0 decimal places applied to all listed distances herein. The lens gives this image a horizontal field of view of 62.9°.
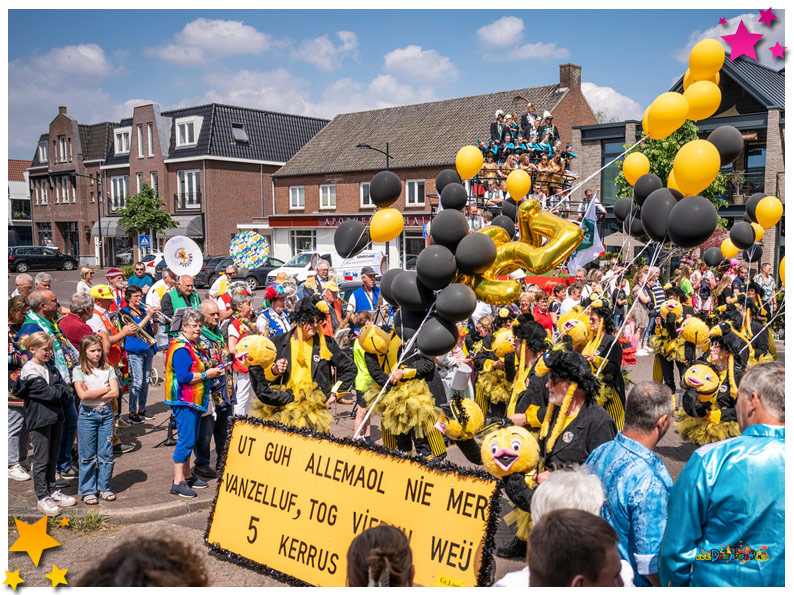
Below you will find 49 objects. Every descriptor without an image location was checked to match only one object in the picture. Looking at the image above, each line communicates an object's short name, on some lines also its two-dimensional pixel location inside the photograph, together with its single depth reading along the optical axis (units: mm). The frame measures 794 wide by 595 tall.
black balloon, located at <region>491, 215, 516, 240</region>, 5812
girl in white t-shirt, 5695
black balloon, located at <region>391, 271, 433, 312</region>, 4802
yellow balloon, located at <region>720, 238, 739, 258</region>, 8344
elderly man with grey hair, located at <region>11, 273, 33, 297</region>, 8367
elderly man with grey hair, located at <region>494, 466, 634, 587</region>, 2619
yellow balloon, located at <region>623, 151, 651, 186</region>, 6945
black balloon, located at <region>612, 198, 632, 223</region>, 7673
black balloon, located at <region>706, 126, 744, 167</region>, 5848
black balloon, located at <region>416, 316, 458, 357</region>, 4656
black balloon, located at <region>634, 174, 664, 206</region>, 6211
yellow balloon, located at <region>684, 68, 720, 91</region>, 5613
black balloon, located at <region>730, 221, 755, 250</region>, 7332
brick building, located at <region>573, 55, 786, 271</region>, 23891
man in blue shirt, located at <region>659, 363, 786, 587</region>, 2521
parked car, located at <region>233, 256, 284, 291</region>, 28942
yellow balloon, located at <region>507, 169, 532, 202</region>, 6590
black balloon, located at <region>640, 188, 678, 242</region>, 5121
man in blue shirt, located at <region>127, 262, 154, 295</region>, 11180
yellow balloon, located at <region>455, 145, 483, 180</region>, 6449
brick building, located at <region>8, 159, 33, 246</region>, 55844
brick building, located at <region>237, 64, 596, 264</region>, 32688
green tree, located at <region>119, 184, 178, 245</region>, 36625
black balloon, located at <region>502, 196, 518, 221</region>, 7191
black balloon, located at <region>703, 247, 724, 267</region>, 9398
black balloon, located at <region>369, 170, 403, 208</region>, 5332
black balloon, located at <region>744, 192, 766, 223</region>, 7672
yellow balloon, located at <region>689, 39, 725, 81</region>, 5336
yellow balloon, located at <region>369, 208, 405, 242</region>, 5320
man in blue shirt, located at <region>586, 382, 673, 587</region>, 2949
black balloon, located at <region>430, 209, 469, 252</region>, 4680
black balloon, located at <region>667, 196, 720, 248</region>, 4566
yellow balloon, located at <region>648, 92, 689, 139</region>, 5406
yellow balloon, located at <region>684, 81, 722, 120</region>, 5445
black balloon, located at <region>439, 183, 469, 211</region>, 5621
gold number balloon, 4770
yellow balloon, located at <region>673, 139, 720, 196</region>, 4992
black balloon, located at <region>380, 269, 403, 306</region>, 5113
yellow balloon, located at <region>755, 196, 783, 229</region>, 7133
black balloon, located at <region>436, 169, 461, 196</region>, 6207
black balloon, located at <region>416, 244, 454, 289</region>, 4559
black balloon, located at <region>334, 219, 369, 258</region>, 5531
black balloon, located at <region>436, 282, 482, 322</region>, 4480
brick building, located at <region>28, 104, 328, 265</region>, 40438
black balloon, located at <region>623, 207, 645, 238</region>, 7113
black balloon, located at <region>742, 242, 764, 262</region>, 8711
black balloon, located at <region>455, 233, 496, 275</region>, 4516
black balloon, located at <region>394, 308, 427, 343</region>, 4945
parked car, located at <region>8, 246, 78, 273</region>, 35188
